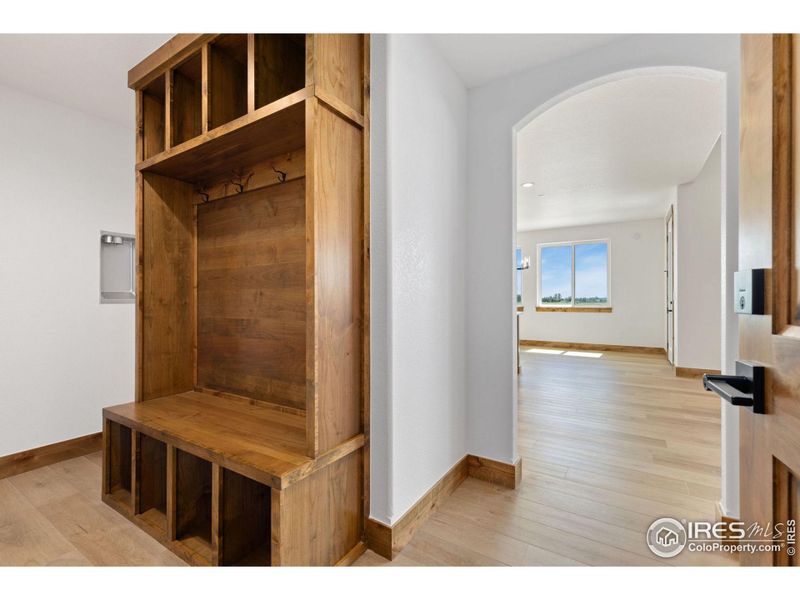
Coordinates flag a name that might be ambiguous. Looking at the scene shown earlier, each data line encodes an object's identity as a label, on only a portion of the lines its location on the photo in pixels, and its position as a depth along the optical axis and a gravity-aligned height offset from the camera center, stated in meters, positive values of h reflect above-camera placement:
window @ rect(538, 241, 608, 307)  7.91 +0.49
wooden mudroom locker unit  1.39 -0.04
